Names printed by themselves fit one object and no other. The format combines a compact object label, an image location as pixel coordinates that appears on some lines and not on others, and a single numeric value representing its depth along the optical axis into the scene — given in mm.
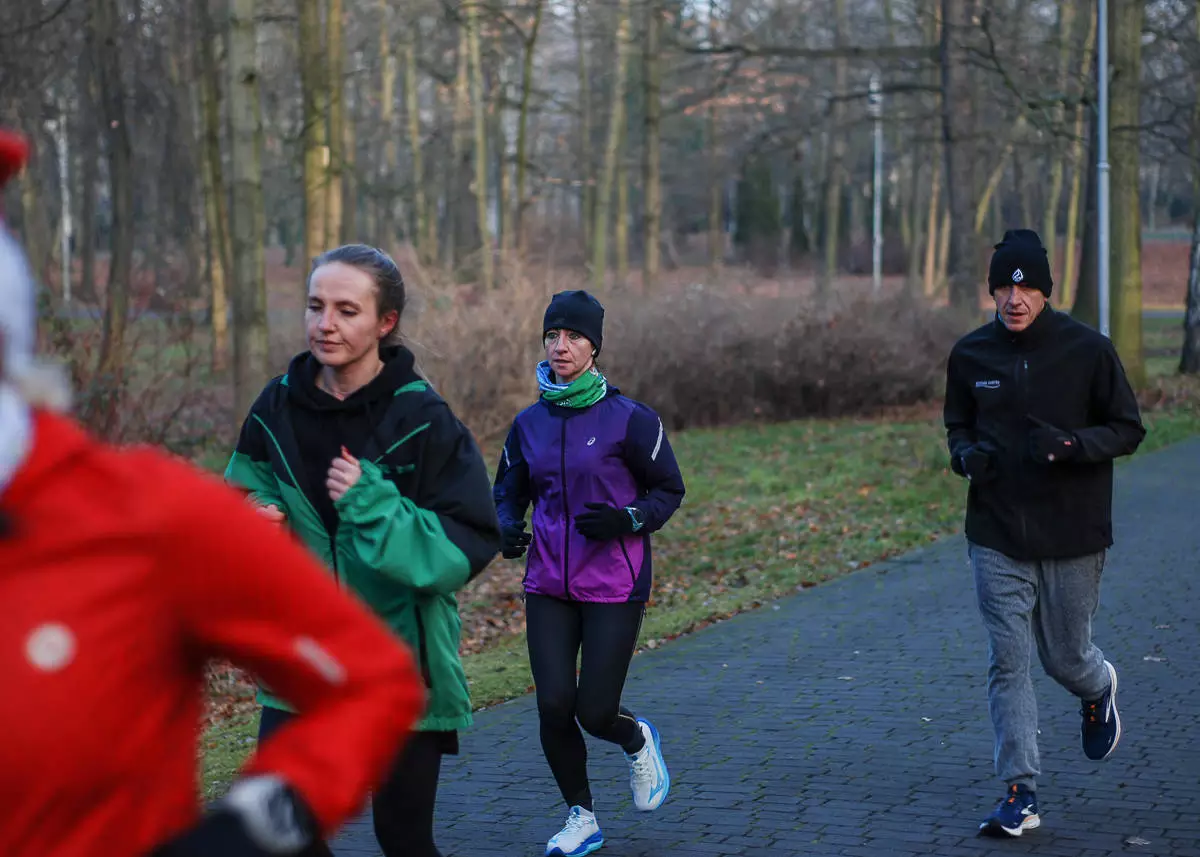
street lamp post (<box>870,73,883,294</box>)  57112
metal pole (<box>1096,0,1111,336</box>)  23203
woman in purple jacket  5574
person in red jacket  1727
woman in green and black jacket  3816
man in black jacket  5922
